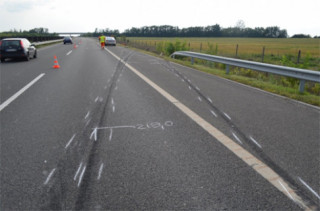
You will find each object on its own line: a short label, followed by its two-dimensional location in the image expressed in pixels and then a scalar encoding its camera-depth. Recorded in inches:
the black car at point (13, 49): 642.2
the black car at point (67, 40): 1878.7
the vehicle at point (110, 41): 1631.4
